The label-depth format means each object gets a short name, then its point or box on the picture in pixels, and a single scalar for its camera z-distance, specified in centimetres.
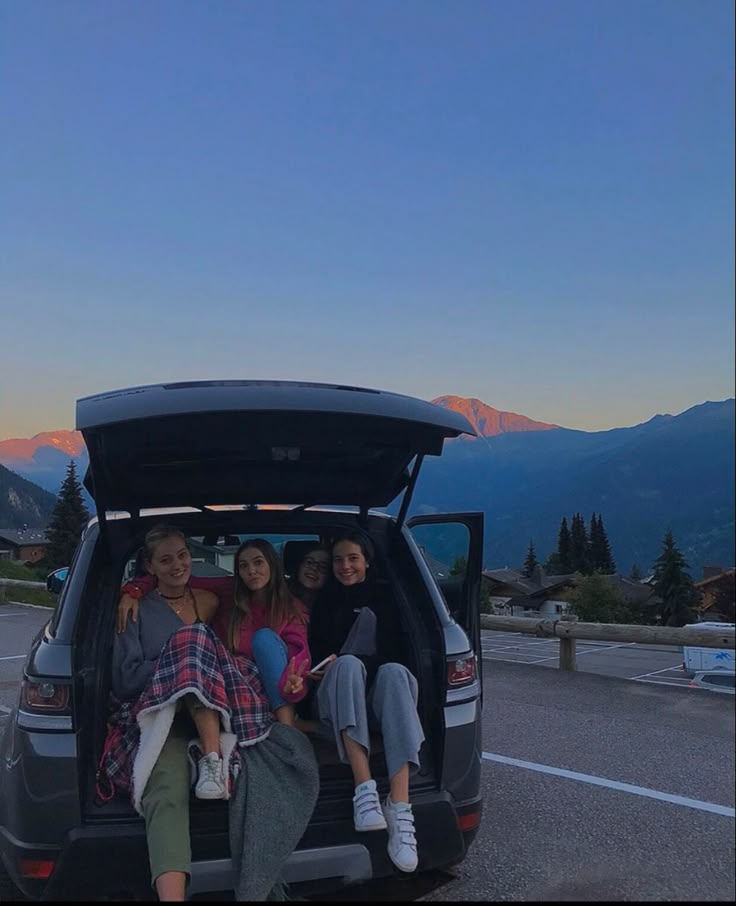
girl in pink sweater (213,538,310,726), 279
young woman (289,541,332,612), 346
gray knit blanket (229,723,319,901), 222
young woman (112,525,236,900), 217
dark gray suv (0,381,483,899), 224
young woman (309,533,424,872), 243
